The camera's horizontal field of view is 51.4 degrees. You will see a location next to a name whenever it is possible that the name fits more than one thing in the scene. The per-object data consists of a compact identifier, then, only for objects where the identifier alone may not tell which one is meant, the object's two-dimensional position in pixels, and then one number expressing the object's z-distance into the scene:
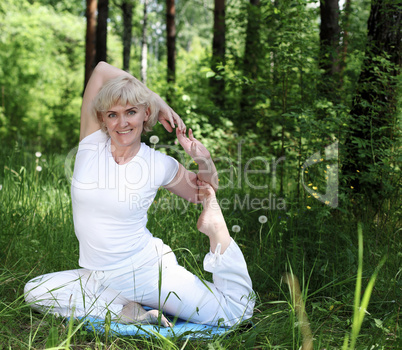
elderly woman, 2.38
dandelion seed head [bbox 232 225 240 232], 3.43
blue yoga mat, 2.27
